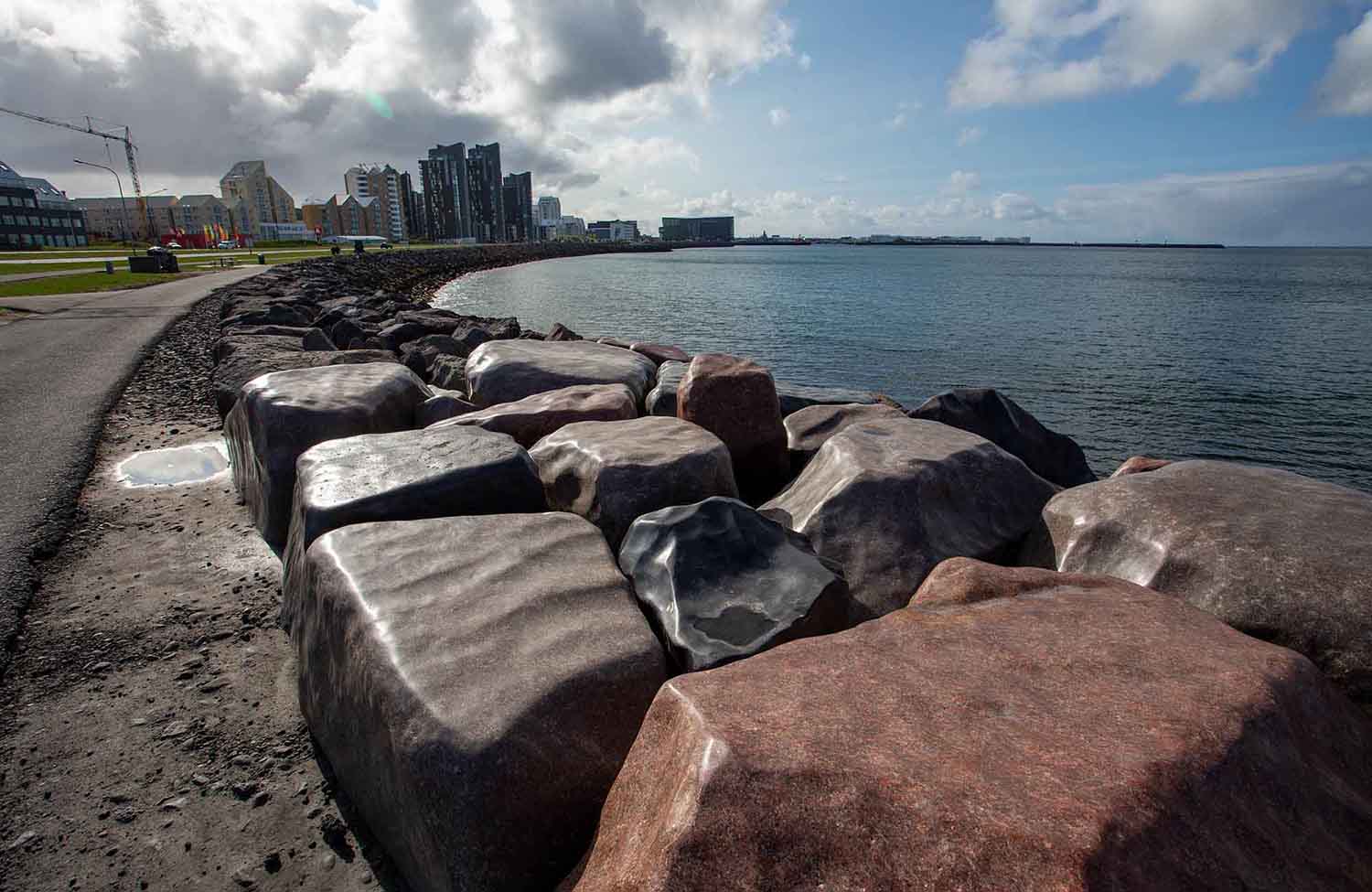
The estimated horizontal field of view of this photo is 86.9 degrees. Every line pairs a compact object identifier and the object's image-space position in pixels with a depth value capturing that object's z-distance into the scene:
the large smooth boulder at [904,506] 3.39
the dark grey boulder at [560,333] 13.26
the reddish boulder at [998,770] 1.45
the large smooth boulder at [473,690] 1.96
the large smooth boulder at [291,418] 4.51
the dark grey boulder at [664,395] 5.77
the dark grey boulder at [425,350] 10.08
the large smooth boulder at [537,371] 6.20
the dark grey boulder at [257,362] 6.44
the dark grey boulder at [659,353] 9.99
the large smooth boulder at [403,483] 3.28
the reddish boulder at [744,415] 5.04
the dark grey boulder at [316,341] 9.95
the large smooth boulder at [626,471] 3.61
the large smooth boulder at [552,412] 4.93
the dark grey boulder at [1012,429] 6.55
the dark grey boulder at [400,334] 12.33
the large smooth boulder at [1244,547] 2.62
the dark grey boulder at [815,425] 5.38
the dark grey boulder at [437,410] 5.46
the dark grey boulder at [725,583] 2.59
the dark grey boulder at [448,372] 8.21
